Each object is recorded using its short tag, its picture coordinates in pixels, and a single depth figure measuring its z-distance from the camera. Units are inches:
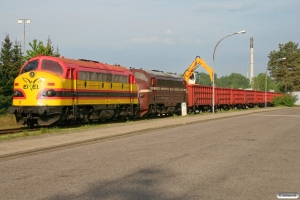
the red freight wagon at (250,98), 2341.7
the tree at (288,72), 3821.4
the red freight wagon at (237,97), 2071.9
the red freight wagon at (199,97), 1510.8
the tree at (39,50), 1434.4
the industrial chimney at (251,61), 4378.7
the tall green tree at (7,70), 1750.7
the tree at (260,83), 4205.2
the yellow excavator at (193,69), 1854.1
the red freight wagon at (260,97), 2546.8
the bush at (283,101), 2925.7
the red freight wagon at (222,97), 1828.2
